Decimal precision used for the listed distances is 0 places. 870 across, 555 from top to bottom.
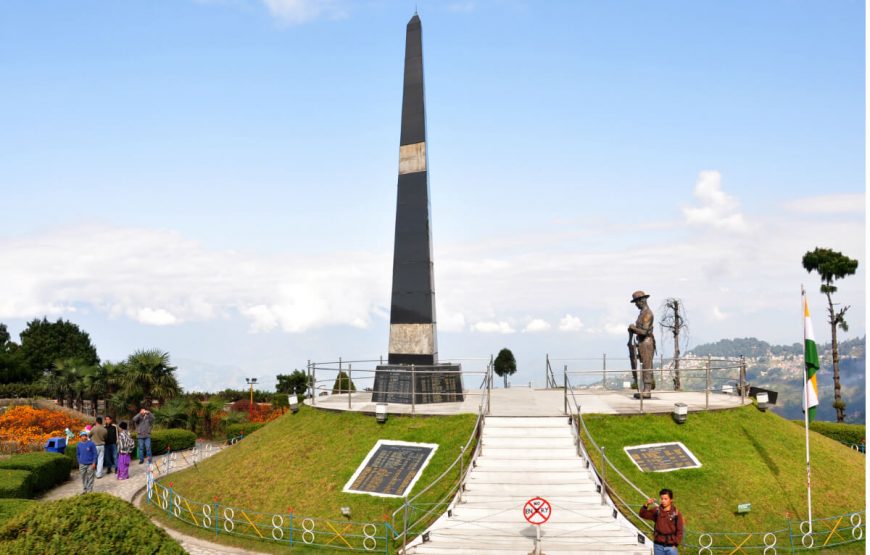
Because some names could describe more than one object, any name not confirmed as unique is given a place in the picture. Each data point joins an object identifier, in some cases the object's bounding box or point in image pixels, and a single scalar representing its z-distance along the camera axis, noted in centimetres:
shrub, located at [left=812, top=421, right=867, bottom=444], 3266
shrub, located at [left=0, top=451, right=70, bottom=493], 2398
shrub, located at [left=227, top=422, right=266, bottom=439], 3616
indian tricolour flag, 1758
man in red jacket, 1196
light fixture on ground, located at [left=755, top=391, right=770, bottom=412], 2275
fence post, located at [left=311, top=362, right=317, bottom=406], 2428
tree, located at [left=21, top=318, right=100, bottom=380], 8106
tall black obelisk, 2477
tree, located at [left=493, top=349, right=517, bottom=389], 4478
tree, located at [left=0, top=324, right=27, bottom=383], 7000
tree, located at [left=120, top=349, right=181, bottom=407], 4347
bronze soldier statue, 2488
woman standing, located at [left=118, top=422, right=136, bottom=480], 2558
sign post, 1420
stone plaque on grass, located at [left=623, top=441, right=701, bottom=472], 1836
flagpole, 1751
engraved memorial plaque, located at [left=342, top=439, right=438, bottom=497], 1791
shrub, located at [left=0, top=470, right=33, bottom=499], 2058
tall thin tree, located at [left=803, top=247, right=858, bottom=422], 4644
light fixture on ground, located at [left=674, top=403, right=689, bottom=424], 1998
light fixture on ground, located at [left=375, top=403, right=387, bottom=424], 2052
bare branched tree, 4009
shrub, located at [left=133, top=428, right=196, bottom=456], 3272
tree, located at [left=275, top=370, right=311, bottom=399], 5584
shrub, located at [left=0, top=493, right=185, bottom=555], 961
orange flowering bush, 3197
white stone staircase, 1512
